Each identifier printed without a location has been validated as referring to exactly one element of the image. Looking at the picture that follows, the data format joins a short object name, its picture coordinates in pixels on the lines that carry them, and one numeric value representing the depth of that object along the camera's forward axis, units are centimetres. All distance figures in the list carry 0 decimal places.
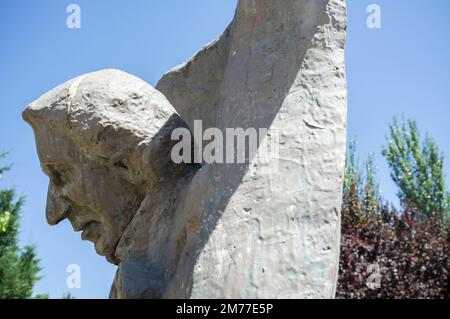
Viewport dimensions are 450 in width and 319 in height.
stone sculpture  209
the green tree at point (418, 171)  1447
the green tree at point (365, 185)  1101
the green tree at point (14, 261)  1268
